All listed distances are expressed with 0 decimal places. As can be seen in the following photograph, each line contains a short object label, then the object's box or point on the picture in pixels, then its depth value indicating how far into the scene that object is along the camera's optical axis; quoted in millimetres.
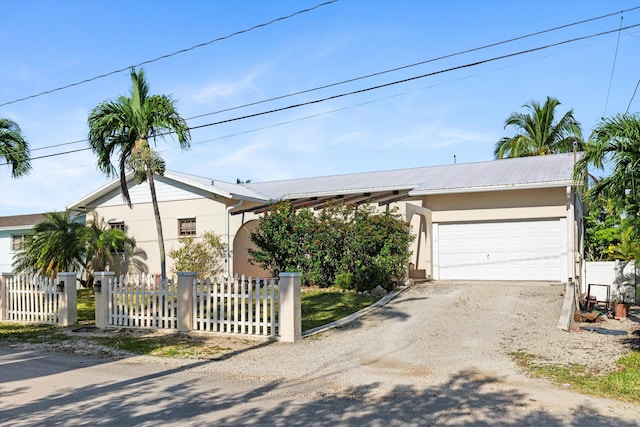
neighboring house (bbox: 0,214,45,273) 26547
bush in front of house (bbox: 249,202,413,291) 15734
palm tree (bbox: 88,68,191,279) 15164
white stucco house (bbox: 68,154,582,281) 16312
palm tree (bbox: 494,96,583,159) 30984
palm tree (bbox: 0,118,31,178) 14523
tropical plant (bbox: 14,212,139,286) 20500
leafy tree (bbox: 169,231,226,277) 19984
